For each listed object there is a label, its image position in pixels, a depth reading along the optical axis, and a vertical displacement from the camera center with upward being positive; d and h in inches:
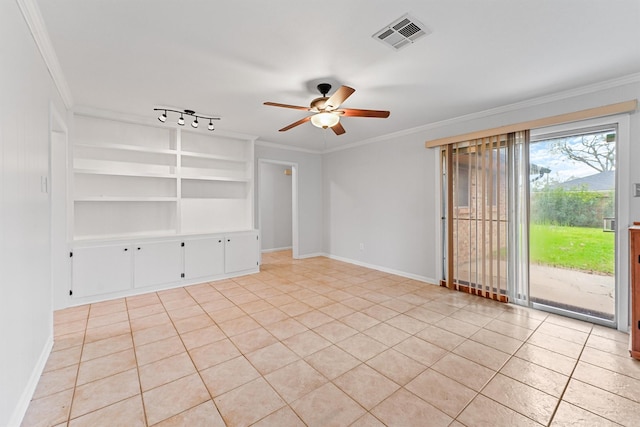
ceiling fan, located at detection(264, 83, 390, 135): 108.1 +40.8
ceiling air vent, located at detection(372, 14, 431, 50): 74.9 +51.1
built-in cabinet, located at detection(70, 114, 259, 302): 144.4 +4.5
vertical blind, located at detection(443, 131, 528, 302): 137.6 -1.2
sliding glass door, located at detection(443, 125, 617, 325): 115.6 -3.9
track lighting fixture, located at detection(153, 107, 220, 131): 141.9 +53.9
